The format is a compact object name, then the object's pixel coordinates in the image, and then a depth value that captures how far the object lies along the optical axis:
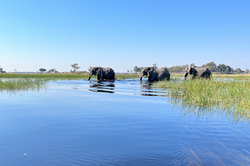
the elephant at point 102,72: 32.62
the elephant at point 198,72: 25.44
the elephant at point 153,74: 27.42
